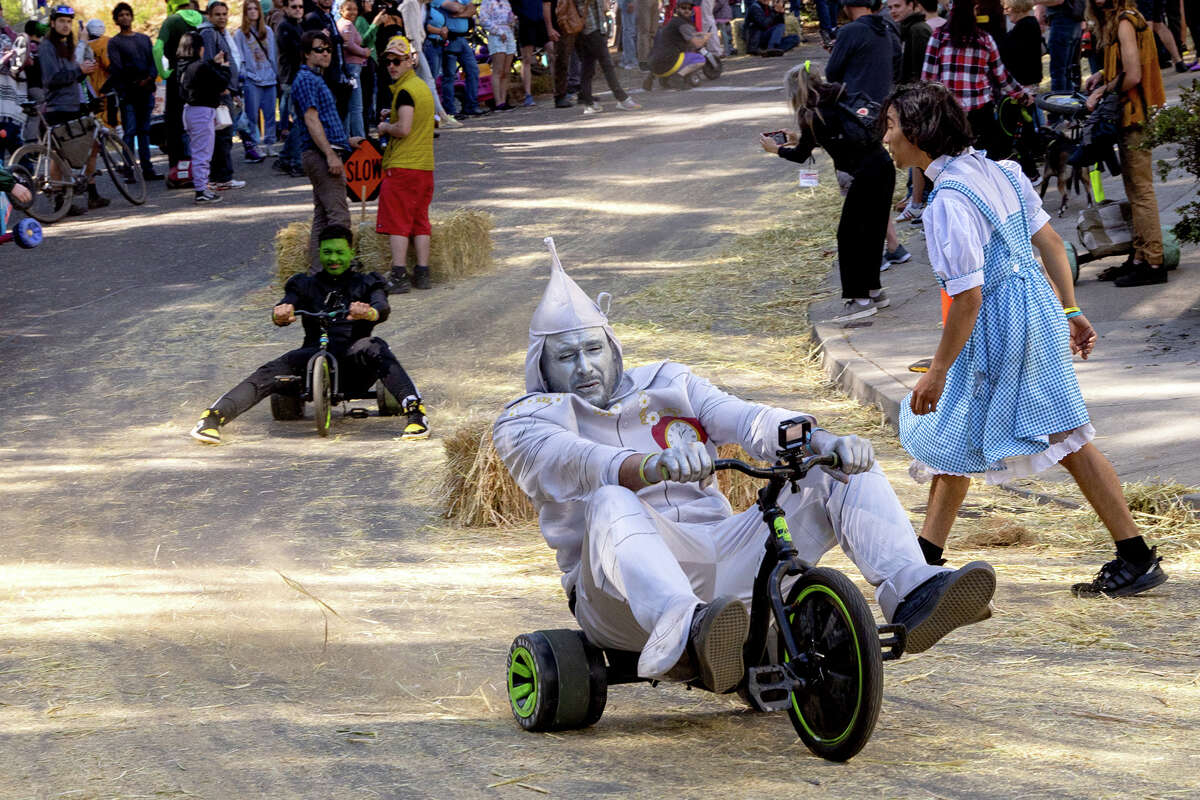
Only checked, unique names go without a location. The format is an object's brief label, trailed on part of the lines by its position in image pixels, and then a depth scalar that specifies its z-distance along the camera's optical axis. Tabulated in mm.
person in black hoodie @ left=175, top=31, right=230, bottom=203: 30297
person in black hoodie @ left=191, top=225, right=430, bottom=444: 18125
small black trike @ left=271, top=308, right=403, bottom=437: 17922
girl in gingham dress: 9695
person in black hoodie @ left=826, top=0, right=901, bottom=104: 20516
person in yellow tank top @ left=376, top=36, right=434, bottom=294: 23547
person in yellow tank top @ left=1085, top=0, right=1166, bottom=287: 17328
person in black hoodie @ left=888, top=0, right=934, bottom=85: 23984
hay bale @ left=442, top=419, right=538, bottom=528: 14039
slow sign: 24062
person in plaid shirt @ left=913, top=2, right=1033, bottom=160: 20781
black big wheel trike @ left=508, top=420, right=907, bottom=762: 7160
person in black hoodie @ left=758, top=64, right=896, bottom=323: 19031
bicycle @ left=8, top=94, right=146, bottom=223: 29281
